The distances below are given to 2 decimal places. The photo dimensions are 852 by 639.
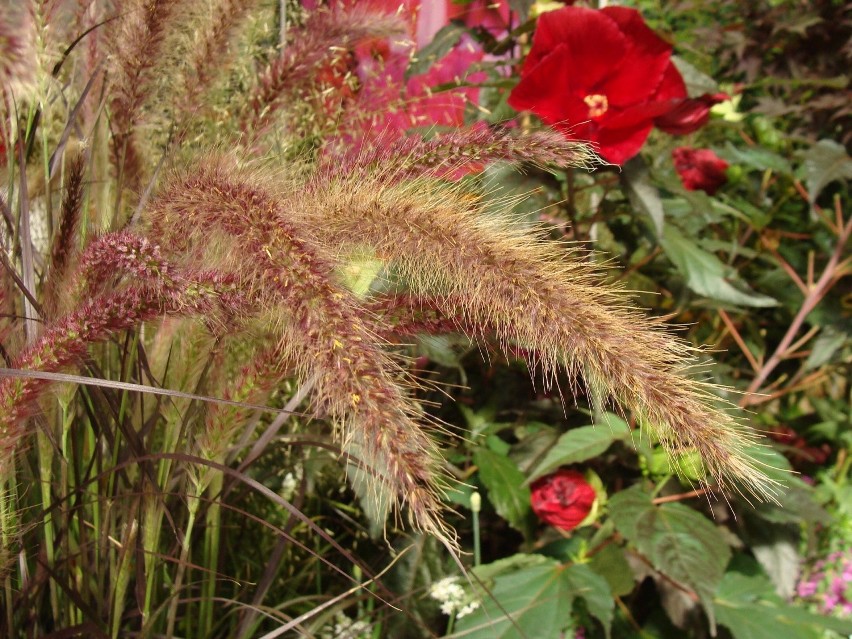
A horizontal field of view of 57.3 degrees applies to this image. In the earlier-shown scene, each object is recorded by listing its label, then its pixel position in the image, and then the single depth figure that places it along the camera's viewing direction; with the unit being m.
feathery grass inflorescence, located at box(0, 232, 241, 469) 0.34
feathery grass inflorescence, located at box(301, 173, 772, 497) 0.32
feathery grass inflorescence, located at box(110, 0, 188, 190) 0.47
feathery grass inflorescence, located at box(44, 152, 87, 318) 0.43
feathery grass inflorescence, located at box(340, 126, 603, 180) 0.42
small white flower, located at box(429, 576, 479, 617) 0.64
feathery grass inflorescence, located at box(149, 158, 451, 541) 0.28
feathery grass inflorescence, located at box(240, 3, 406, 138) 0.55
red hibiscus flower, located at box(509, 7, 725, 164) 0.63
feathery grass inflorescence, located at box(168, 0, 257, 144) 0.51
